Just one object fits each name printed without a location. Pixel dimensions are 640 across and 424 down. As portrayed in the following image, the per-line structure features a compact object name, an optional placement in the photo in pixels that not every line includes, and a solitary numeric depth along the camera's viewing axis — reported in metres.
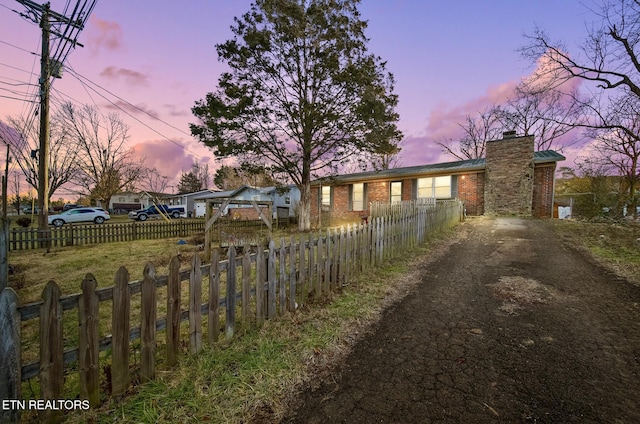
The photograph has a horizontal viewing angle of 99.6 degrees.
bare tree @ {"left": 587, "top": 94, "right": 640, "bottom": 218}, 11.59
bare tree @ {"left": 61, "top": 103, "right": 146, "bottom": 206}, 33.59
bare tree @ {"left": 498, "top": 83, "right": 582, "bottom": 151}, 25.69
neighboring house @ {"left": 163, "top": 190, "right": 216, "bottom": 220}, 43.34
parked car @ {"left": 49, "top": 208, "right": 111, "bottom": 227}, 24.95
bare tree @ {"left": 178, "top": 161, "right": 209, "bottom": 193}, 66.44
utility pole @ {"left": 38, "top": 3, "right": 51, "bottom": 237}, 11.26
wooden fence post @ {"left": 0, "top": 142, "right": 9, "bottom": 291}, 3.08
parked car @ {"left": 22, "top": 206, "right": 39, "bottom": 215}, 45.41
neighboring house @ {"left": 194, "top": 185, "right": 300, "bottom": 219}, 27.75
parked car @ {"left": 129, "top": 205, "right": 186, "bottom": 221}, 33.31
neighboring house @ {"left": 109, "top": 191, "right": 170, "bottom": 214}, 51.87
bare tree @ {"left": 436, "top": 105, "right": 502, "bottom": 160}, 30.66
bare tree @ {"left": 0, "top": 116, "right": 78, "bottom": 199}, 23.95
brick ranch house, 15.45
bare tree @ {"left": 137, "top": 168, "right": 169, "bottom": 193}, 64.58
